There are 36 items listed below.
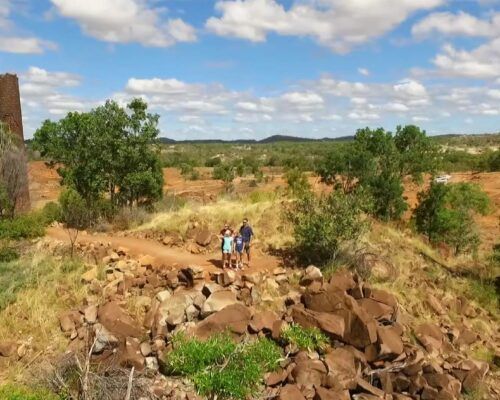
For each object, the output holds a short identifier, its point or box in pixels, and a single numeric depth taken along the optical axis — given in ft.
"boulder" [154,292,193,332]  35.99
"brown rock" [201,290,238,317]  36.55
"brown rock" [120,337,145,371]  32.60
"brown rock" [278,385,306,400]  30.68
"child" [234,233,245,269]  46.70
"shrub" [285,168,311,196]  83.80
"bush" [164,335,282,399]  30.55
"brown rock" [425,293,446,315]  46.68
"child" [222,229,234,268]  45.39
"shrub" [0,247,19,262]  47.37
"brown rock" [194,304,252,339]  35.04
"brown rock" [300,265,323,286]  42.45
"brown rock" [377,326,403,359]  36.35
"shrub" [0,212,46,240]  55.21
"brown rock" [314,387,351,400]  31.50
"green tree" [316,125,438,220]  77.10
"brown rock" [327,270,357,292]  40.51
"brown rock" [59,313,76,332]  36.65
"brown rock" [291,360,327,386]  32.53
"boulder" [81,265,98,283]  42.19
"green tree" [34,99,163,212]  66.08
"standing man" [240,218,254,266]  47.60
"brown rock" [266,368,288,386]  32.45
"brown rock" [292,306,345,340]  36.22
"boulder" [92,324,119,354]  34.25
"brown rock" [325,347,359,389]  33.50
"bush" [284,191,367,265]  47.96
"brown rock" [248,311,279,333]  36.06
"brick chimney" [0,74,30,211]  69.77
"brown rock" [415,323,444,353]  40.57
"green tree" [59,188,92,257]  65.92
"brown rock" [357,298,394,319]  39.68
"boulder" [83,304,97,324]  36.58
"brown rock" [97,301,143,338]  35.73
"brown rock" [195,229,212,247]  54.49
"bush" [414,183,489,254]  80.69
